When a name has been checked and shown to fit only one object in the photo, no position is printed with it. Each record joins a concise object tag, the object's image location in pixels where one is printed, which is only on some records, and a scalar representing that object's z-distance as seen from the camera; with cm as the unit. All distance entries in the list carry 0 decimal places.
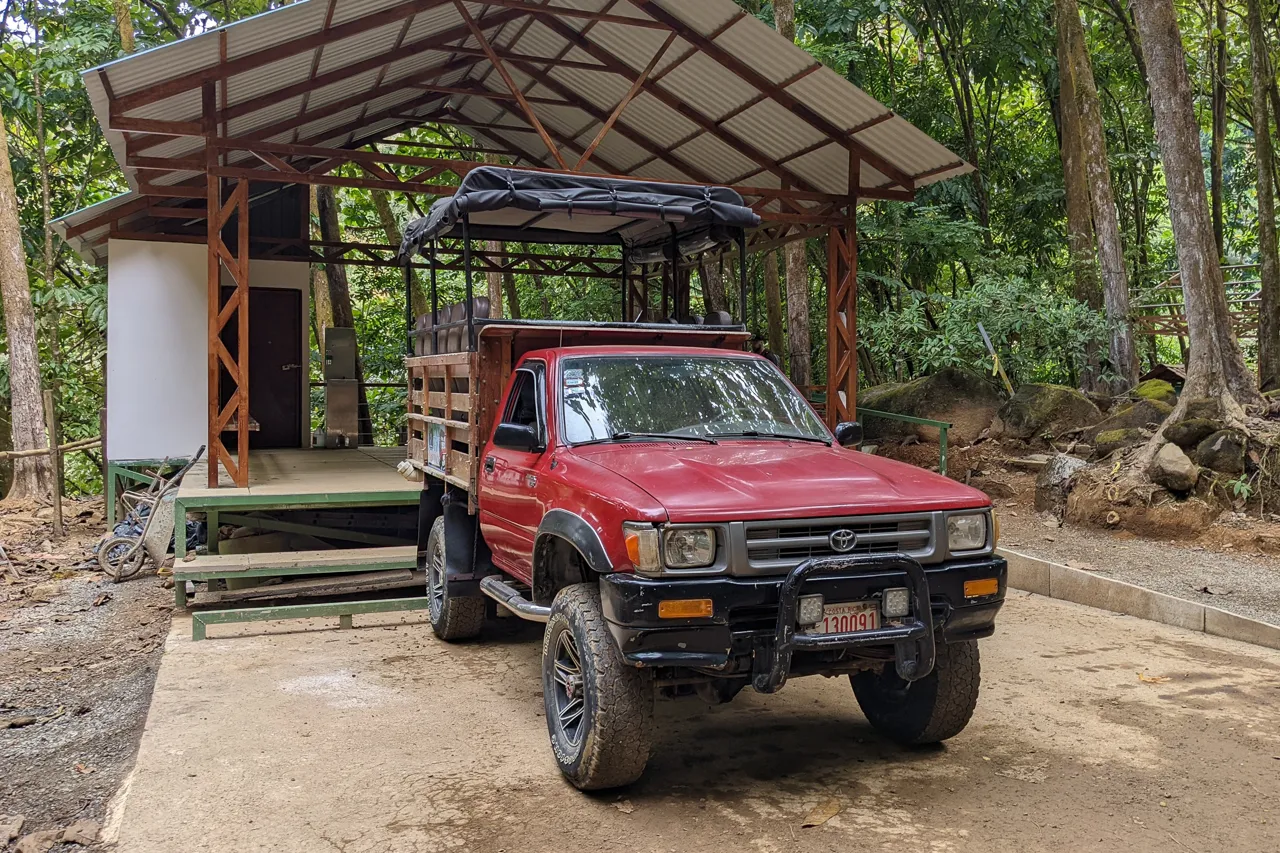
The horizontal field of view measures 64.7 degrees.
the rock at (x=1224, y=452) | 991
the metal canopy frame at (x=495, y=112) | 965
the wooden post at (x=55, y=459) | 1231
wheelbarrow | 1036
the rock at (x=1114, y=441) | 1129
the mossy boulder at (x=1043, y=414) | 1290
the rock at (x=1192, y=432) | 1028
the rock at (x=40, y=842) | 401
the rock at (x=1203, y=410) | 1036
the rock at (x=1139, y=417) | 1180
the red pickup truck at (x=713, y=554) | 399
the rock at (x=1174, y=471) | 988
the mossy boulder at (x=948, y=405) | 1368
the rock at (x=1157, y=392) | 1312
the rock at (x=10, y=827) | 413
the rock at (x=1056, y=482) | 1094
